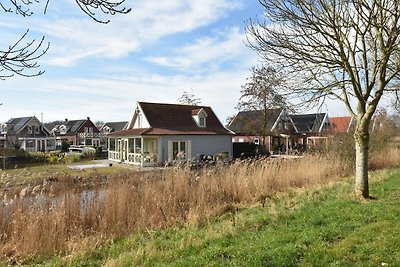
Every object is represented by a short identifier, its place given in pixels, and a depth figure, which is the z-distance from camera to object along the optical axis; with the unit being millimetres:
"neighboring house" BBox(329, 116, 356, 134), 48306
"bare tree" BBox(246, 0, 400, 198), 8664
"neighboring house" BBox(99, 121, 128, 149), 69188
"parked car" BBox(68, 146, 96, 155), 47944
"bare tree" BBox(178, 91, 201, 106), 48194
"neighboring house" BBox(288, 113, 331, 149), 46562
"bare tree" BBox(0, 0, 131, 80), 3678
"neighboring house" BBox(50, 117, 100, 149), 65562
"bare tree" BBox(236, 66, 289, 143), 34469
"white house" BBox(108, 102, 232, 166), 29141
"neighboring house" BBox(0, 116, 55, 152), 52741
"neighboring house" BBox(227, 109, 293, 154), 36719
